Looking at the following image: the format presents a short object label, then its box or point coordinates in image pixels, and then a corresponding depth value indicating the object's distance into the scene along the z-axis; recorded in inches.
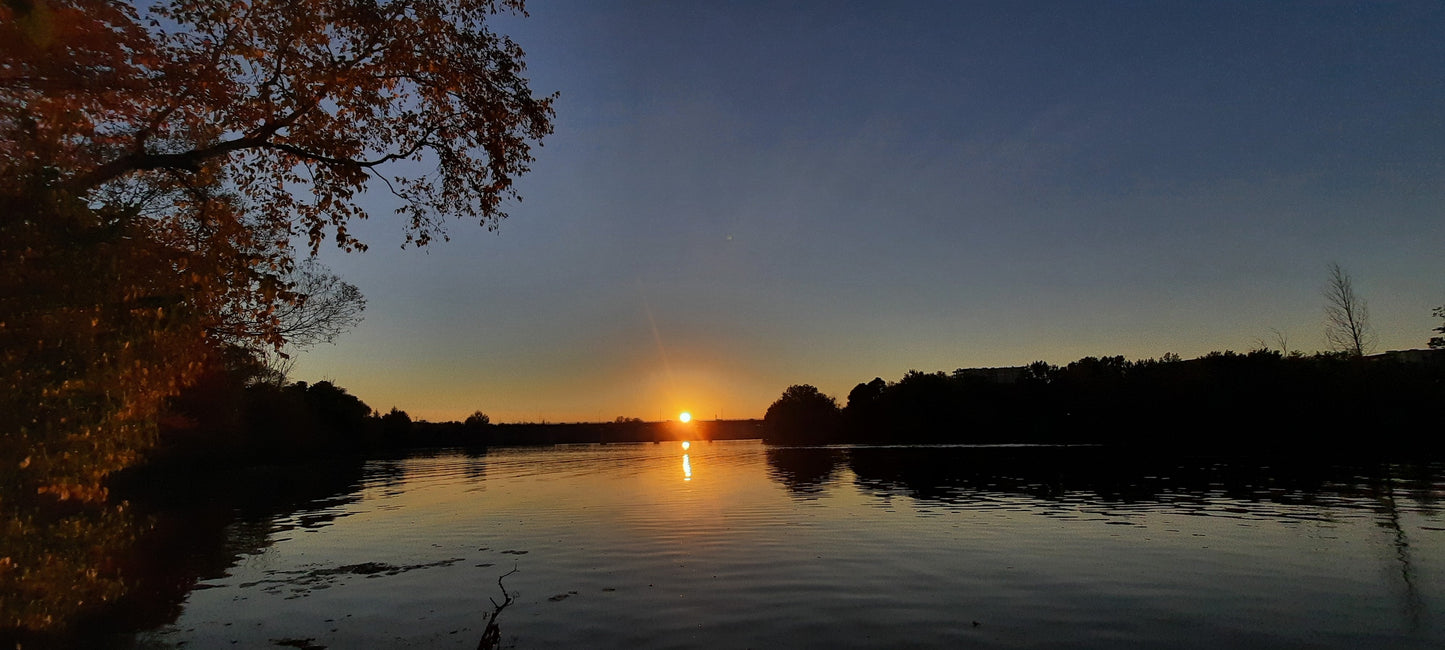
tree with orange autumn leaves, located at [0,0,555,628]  339.3
